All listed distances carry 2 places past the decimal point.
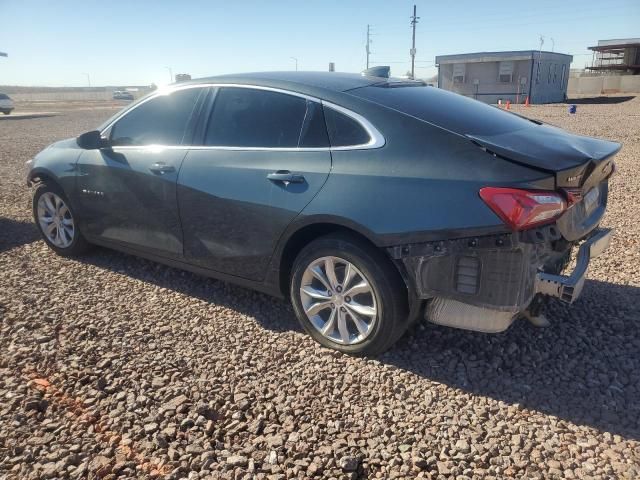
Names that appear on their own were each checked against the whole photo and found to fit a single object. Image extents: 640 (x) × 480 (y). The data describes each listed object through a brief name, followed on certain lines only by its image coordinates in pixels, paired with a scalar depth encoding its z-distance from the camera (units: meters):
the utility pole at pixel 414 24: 58.94
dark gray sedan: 2.68
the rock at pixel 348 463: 2.32
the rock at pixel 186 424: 2.62
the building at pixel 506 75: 38.12
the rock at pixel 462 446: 2.43
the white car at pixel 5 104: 31.18
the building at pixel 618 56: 50.19
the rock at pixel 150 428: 2.58
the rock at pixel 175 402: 2.76
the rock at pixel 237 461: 2.36
